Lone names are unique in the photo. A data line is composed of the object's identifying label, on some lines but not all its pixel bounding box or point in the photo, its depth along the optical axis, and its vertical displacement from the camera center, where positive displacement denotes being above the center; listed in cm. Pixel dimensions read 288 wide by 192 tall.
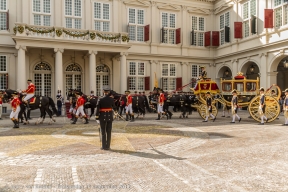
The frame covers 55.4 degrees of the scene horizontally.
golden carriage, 1536 +26
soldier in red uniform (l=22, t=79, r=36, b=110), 1323 +14
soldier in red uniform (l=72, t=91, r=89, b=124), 1347 -56
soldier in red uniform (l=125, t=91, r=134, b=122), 1508 -52
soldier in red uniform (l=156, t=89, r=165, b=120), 1587 -43
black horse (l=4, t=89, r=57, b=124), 1341 -39
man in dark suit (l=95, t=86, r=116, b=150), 773 -59
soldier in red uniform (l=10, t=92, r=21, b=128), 1184 -52
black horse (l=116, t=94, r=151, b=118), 1601 -43
